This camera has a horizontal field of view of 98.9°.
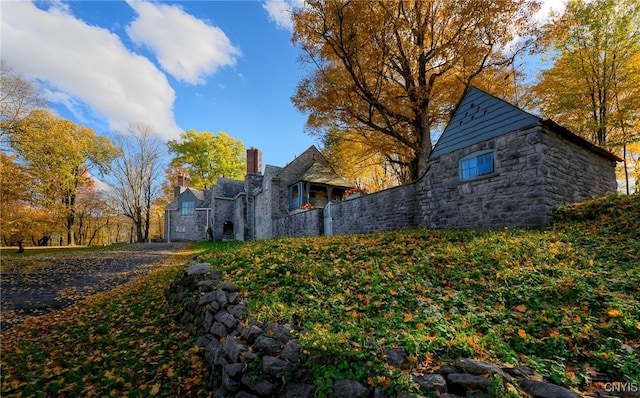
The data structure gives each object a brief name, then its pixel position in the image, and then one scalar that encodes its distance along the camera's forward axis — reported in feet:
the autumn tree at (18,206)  40.88
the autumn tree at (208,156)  115.34
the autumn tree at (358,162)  58.08
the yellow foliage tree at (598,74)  42.39
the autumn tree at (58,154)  44.11
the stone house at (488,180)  26.12
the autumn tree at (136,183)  93.86
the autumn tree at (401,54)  37.29
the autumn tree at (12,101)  42.14
